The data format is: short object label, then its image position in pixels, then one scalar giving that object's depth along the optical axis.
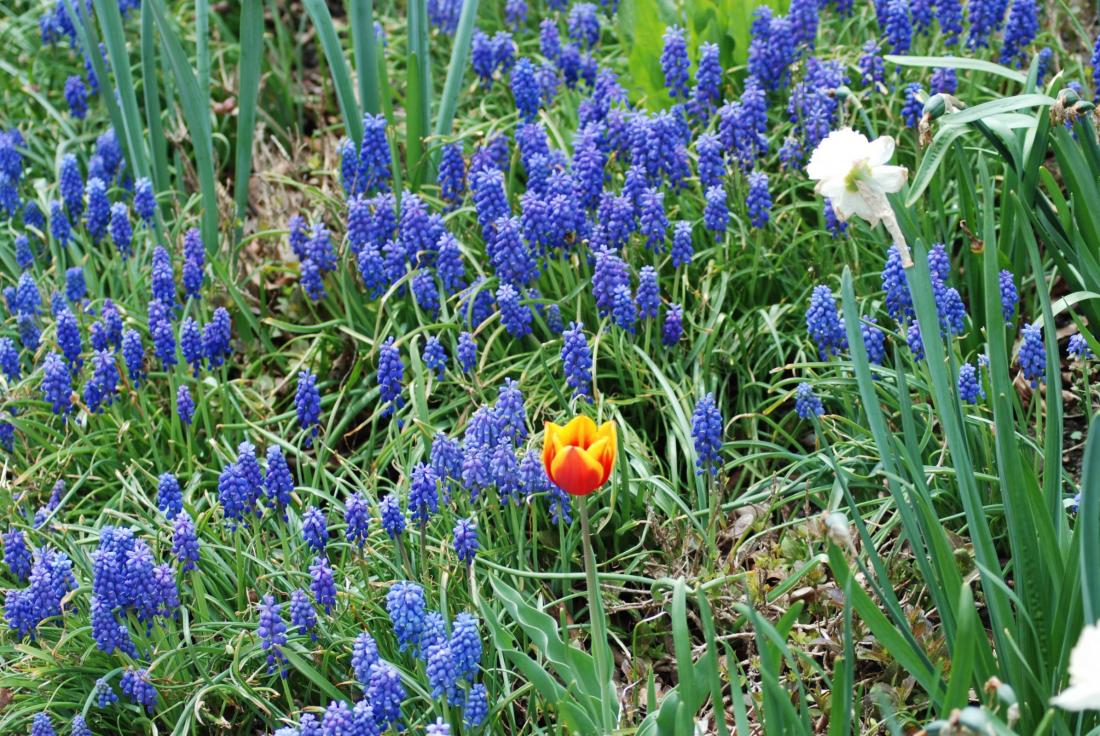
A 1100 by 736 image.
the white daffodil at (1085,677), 3.80
